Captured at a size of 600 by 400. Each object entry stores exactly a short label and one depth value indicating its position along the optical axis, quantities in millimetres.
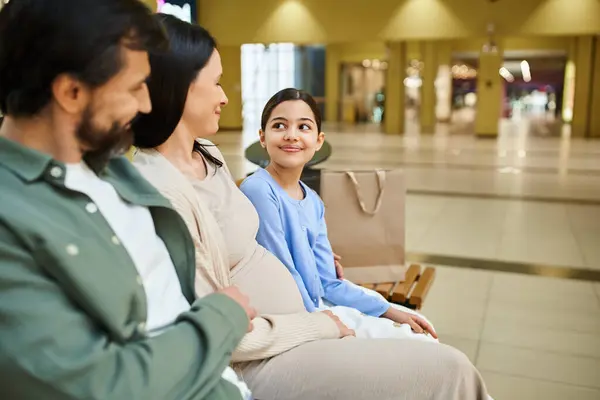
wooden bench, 2396
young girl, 1677
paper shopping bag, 2480
